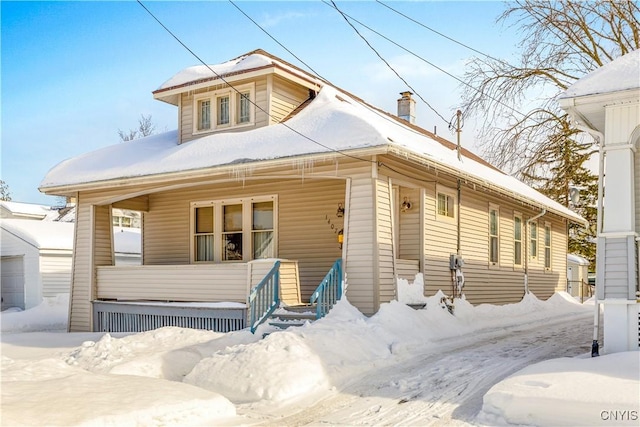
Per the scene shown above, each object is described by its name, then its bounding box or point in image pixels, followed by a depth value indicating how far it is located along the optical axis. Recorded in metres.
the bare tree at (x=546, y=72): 23.03
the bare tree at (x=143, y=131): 45.78
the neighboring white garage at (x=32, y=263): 21.53
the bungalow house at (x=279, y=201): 11.80
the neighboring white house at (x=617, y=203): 8.52
